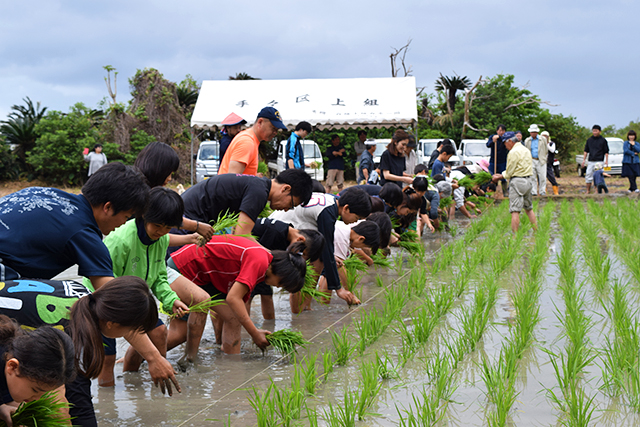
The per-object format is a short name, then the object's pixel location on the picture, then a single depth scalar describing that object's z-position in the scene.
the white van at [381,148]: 18.08
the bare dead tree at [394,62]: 26.56
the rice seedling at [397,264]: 6.01
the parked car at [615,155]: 19.77
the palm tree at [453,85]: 28.67
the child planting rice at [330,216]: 4.36
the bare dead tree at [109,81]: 28.49
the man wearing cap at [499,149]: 11.02
